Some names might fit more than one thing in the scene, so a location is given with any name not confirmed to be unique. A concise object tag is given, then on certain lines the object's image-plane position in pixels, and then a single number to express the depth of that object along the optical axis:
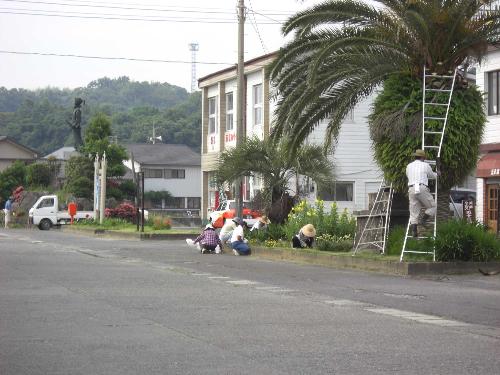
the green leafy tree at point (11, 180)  75.31
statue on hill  66.12
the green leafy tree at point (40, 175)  71.88
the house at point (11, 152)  92.19
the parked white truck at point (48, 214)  56.03
